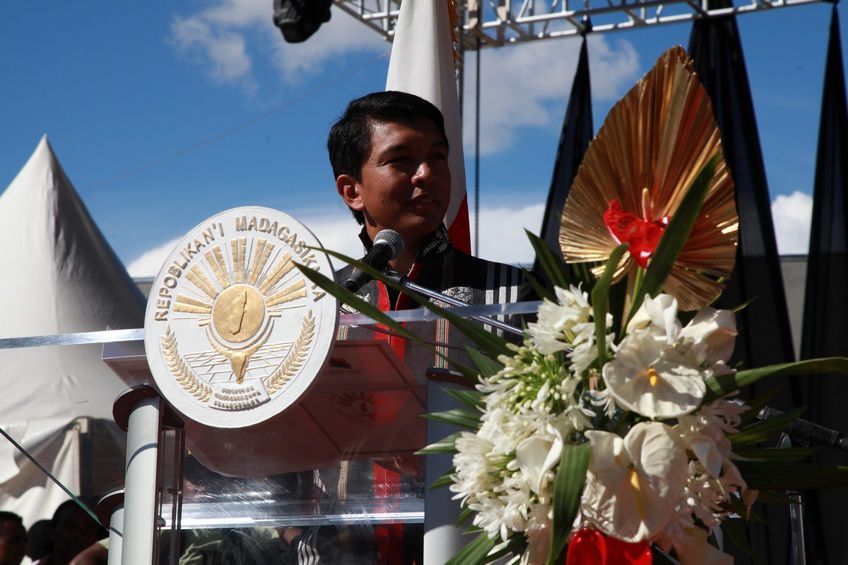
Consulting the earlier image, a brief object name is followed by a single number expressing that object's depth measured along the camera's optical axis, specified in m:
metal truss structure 6.59
